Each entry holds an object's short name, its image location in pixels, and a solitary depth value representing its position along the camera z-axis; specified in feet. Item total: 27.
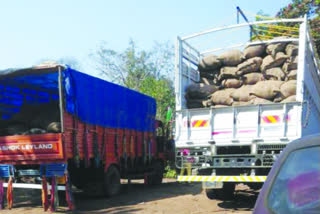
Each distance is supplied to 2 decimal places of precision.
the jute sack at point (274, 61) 26.35
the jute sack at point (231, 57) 27.99
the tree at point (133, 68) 108.88
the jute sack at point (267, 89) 25.03
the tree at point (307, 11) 66.13
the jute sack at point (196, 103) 27.76
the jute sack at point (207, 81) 29.22
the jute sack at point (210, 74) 29.26
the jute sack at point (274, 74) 26.03
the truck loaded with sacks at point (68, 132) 26.32
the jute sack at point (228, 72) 27.71
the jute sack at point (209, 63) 28.89
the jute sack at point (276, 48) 26.78
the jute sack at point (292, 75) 25.30
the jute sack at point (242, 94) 26.22
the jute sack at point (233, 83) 27.50
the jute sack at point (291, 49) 26.10
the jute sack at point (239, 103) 26.11
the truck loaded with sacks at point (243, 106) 24.20
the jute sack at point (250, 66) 27.12
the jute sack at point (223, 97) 26.58
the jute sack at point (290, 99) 24.16
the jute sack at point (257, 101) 25.32
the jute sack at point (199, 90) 27.76
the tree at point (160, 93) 77.17
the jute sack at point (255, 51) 27.58
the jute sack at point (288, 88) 24.38
